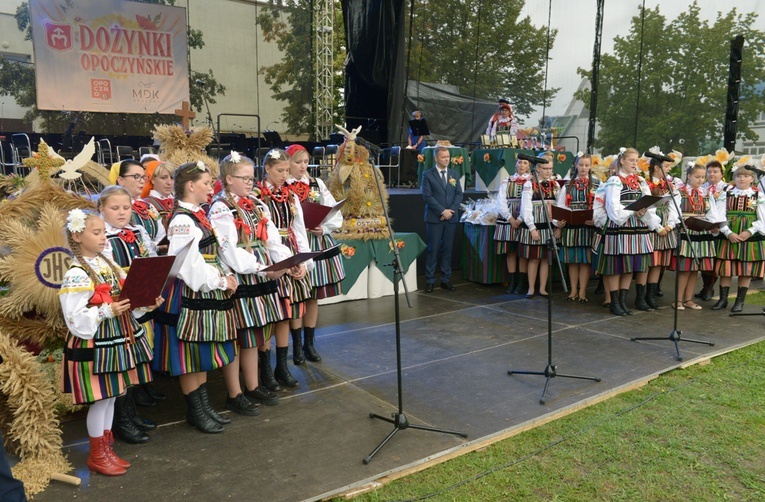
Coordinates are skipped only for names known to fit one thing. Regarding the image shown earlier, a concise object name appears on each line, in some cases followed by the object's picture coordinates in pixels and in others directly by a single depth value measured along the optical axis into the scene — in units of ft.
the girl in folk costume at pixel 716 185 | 20.70
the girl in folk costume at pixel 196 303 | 10.44
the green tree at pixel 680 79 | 43.65
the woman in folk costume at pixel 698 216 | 20.67
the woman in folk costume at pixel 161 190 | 12.84
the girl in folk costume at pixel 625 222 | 19.44
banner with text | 38.27
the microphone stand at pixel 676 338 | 15.92
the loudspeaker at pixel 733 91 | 32.45
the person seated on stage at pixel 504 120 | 37.19
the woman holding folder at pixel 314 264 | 14.65
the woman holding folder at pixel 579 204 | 21.43
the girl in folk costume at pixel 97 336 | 9.01
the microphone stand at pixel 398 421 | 10.23
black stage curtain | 43.16
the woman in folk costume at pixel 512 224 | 22.99
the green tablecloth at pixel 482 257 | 25.21
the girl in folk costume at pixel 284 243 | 12.74
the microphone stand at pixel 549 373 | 13.48
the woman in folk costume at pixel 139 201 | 12.12
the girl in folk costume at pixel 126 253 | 9.92
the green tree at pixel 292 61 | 48.37
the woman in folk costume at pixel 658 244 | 20.31
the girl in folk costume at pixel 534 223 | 22.08
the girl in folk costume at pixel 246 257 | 11.03
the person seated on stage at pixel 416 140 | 40.60
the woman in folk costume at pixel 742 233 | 20.50
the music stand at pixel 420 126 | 39.99
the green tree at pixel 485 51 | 45.14
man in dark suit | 24.08
